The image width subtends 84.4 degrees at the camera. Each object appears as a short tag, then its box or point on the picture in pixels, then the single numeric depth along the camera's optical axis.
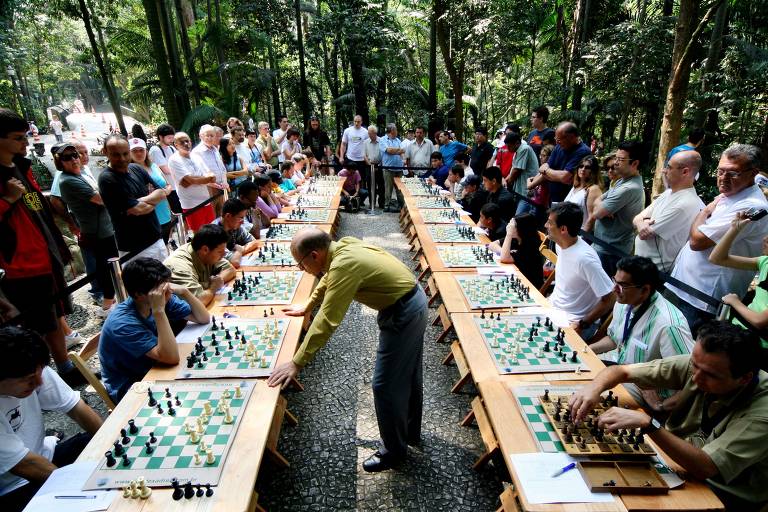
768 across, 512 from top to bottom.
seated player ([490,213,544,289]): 4.40
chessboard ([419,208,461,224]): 5.88
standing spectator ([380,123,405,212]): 9.65
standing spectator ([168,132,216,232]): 5.41
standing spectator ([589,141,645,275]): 4.07
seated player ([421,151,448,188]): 8.95
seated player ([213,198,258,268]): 4.28
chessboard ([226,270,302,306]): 3.48
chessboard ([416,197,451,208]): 6.78
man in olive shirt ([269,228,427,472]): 2.41
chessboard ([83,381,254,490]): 1.82
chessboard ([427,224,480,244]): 5.09
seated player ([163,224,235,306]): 3.29
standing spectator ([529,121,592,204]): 5.12
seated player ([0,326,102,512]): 1.92
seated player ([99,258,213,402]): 2.53
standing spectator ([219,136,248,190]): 6.68
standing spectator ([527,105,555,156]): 6.89
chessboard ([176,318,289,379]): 2.54
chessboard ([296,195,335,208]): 6.71
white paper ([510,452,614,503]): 1.71
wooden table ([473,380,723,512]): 1.68
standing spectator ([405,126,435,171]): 9.66
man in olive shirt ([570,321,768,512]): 1.77
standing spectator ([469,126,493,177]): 8.13
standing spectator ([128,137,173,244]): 4.92
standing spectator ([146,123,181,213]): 6.32
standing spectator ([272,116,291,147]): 9.66
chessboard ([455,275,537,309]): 3.40
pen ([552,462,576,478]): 1.82
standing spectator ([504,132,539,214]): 6.23
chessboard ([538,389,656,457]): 1.87
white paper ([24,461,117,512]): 1.67
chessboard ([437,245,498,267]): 4.29
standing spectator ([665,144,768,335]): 3.03
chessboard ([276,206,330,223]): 5.91
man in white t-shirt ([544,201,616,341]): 3.29
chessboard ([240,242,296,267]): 4.25
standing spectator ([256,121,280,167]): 8.64
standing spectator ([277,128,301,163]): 9.38
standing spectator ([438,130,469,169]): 9.06
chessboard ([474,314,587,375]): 2.58
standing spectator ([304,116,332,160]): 10.50
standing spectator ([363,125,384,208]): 9.47
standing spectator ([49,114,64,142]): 19.83
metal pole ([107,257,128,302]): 3.73
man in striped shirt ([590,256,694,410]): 2.45
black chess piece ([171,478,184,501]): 1.71
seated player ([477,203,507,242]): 5.38
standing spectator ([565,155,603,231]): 4.54
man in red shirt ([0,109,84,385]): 3.07
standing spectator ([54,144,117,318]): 4.14
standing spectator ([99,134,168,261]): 3.90
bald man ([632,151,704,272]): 3.54
